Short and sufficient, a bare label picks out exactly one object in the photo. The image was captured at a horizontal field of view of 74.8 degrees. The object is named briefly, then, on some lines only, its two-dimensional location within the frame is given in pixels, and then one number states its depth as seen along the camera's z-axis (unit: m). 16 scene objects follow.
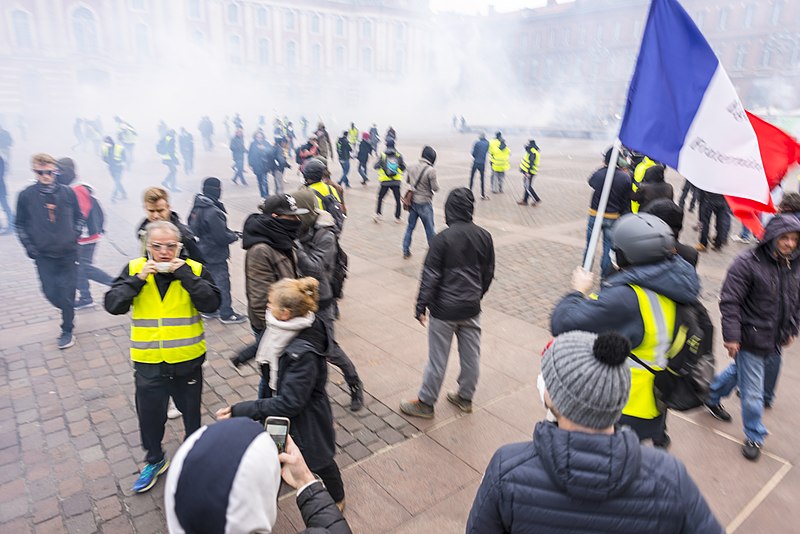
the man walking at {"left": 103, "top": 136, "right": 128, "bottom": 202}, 13.33
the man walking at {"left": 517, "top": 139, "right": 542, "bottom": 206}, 12.94
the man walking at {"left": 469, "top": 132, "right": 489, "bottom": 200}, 13.88
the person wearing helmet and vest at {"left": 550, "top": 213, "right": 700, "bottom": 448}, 2.43
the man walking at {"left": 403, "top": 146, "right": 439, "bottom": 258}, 8.65
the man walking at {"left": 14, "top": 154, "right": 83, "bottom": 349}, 5.19
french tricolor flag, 3.28
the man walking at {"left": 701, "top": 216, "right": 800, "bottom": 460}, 3.53
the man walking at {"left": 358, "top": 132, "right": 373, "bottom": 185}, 17.05
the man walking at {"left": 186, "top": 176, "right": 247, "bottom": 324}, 5.64
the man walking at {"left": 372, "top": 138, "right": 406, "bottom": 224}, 10.92
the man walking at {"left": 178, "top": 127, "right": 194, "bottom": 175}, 18.14
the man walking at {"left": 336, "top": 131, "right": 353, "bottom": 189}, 15.70
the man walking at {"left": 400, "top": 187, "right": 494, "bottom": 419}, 3.92
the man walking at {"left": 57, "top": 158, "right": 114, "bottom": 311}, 6.43
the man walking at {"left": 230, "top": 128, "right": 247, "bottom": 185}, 16.14
